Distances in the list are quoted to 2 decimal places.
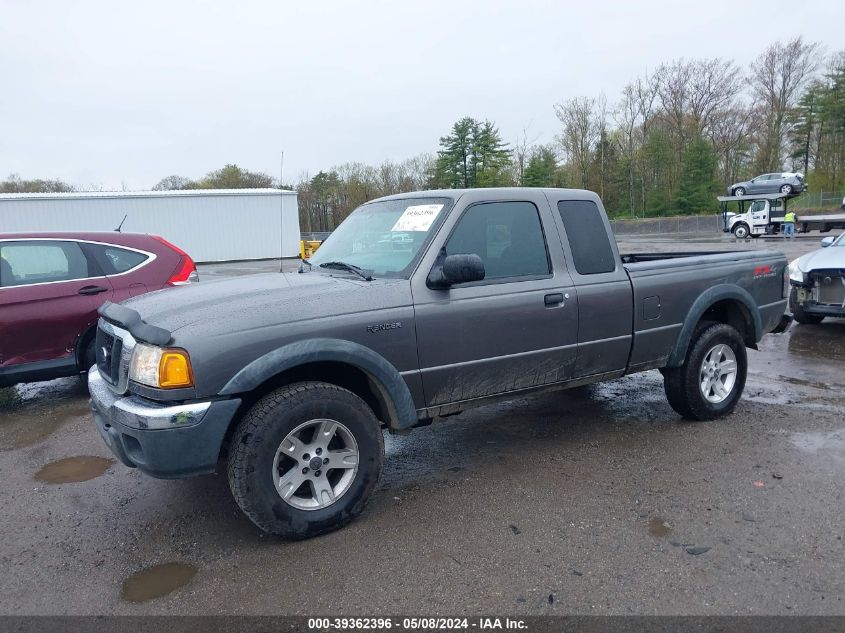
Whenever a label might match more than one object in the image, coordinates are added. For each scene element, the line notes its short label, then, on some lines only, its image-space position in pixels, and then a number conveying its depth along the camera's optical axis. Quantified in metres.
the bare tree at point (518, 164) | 46.56
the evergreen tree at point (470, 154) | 42.59
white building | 26.85
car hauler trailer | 31.72
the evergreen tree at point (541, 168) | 46.47
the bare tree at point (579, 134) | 54.53
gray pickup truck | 3.07
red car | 5.74
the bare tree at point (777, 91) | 49.97
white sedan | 8.17
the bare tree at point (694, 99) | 53.56
